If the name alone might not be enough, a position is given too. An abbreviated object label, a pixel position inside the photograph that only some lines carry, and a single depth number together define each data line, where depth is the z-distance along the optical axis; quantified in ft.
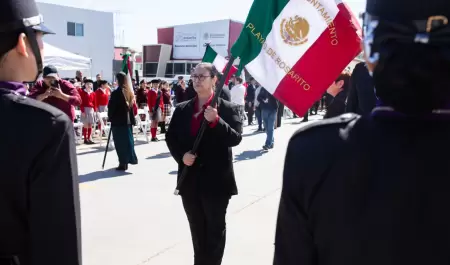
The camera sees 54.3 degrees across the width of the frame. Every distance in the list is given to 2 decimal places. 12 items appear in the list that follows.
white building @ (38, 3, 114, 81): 111.34
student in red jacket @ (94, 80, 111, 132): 40.20
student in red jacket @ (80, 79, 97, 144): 36.47
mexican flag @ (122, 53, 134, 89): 31.05
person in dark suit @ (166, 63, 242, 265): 11.23
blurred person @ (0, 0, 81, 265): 4.54
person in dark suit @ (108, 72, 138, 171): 26.40
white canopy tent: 39.33
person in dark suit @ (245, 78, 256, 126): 54.75
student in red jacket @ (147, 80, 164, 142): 39.58
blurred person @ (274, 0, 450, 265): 3.52
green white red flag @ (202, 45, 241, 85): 29.96
